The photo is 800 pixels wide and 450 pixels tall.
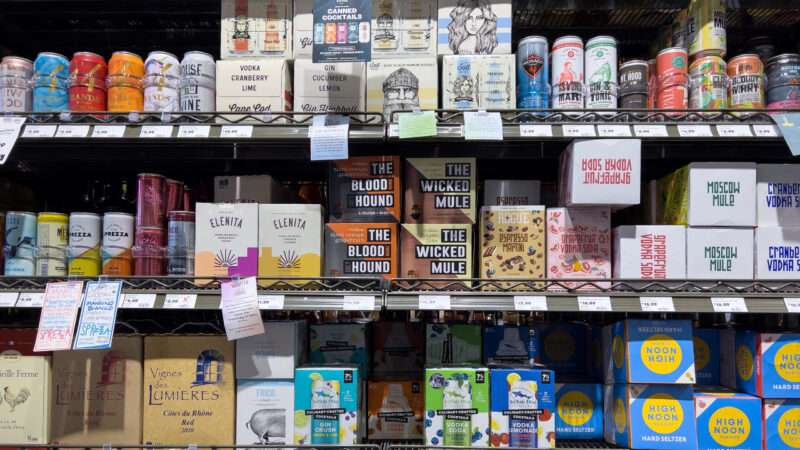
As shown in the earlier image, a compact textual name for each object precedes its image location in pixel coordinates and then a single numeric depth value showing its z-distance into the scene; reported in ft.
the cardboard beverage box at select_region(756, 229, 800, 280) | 5.98
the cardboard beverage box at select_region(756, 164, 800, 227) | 6.06
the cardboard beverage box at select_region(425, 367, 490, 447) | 5.79
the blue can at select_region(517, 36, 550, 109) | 6.16
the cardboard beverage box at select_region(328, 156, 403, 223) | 6.20
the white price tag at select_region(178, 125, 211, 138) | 5.90
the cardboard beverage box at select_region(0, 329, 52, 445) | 5.90
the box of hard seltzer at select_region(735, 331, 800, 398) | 5.87
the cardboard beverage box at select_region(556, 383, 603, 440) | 6.38
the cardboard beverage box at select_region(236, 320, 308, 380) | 6.01
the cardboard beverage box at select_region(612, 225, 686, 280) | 5.99
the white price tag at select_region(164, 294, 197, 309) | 5.69
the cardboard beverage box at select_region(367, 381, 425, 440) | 6.35
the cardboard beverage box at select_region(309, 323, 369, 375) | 6.50
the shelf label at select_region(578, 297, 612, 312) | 5.63
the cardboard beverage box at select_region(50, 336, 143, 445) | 5.98
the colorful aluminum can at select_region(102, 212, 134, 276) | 6.12
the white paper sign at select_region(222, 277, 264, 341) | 5.66
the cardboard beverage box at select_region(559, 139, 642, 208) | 5.83
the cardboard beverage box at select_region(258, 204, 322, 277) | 6.08
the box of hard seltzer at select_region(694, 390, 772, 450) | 5.91
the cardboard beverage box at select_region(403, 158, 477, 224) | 6.19
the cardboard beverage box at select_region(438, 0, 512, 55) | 6.32
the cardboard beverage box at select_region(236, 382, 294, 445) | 5.96
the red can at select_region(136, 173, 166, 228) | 6.13
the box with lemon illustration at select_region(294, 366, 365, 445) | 5.82
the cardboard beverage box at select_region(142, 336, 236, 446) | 5.96
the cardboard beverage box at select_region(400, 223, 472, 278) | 6.10
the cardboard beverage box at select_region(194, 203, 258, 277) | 6.07
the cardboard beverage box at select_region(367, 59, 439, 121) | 6.05
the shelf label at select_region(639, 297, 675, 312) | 5.62
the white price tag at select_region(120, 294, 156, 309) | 5.77
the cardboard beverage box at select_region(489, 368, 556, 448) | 5.80
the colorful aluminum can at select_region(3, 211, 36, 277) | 6.13
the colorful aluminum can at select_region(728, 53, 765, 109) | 6.11
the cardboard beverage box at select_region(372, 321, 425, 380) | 6.71
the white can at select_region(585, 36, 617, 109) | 6.07
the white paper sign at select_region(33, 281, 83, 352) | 5.69
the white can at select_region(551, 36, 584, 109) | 6.09
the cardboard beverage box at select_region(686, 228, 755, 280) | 5.97
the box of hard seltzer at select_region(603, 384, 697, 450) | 5.81
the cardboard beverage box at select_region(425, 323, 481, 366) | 6.46
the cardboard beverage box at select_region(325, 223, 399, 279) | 6.10
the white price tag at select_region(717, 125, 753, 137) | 5.75
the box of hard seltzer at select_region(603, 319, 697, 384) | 5.85
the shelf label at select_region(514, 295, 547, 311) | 5.63
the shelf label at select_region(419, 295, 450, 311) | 5.60
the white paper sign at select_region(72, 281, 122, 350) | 5.65
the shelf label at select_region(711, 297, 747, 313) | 5.60
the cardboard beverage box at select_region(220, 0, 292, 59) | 6.43
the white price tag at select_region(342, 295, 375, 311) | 5.64
